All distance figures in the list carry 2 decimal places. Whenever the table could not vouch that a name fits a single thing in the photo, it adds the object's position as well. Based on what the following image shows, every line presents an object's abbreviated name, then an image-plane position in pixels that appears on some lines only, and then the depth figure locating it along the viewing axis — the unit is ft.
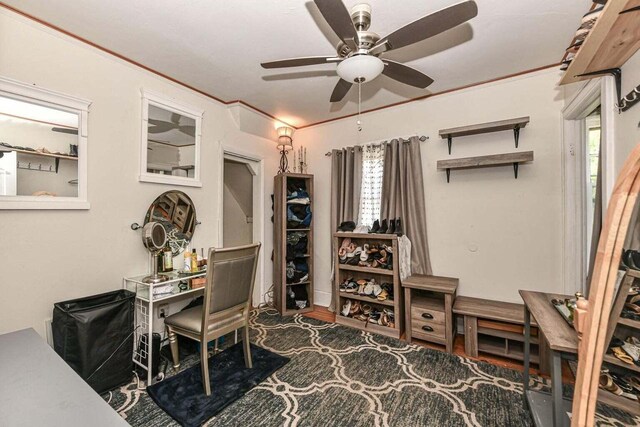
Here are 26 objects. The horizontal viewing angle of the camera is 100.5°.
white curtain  10.99
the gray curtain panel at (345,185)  11.29
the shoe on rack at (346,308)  10.27
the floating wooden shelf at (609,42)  3.75
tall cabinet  11.39
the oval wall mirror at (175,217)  8.18
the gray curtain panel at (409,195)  9.89
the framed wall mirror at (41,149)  5.67
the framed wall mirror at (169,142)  7.98
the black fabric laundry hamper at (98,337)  5.72
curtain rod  9.97
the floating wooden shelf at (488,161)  7.98
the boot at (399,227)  9.95
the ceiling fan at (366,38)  4.19
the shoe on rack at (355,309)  10.19
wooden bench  7.45
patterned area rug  5.44
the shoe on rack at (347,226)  10.77
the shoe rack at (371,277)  9.16
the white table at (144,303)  6.69
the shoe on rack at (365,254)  10.04
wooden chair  6.15
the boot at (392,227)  9.87
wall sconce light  12.12
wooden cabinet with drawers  8.14
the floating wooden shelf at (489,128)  8.02
